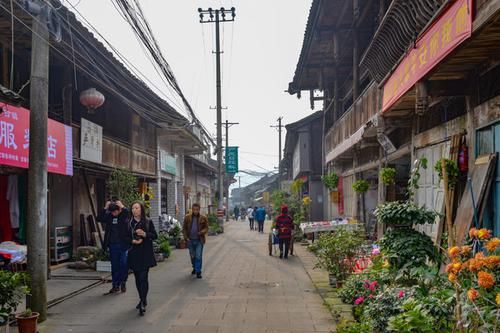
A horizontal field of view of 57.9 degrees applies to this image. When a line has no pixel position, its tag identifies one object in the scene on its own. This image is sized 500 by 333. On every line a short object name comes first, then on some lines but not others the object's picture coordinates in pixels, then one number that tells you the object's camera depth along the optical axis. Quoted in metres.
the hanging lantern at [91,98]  11.29
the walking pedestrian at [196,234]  10.29
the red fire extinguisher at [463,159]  6.71
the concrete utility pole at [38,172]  6.15
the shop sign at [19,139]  7.15
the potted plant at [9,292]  4.87
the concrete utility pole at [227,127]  45.78
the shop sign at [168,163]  19.34
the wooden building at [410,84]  5.10
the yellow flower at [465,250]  3.55
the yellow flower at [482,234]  3.40
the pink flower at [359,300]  5.89
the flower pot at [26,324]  5.43
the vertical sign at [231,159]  32.69
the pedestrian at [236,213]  49.75
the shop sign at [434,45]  4.42
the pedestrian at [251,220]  30.73
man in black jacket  8.54
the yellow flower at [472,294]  3.04
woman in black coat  7.01
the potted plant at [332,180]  17.75
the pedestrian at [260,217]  27.31
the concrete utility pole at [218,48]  25.47
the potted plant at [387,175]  10.10
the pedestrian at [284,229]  13.38
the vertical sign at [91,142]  11.12
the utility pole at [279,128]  51.97
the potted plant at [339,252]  8.10
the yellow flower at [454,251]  3.40
